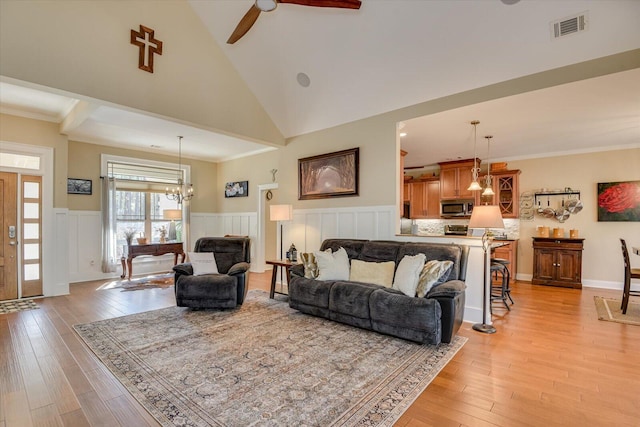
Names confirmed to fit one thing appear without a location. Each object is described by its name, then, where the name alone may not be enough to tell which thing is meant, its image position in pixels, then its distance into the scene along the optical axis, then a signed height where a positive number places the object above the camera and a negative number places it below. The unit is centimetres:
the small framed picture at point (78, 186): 598 +60
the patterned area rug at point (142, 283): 563 -132
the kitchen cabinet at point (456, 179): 676 +82
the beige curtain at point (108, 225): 621 -19
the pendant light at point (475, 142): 434 +131
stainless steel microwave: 678 +17
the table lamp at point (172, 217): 720 -3
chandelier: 694 +59
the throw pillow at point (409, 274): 324 -64
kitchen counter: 376 -28
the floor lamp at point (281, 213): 511 +4
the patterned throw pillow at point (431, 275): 317 -63
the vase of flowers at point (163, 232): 720 -39
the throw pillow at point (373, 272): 366 -70
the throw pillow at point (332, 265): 393 -66
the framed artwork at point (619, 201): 548 +26
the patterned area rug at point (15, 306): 423 -131
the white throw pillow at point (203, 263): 446 -70
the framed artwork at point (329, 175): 473 +67
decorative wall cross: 357 +205
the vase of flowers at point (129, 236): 629 -42
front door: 472 -33
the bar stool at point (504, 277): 416 -89
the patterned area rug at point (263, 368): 198 -127
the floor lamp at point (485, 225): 355 -11
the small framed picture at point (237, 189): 757 +69
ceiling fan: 258 +187
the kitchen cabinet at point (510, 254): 627 -80
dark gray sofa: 295 -91
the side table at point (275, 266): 458 -78
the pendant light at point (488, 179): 530 +74
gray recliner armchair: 409 -97
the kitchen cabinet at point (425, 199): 727 +40
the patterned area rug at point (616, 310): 385 -132
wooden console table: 616 -73
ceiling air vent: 259 +166
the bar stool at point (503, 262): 431 -67
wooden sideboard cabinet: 566 -89
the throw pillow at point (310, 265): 404 -66
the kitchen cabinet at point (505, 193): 645 +47
